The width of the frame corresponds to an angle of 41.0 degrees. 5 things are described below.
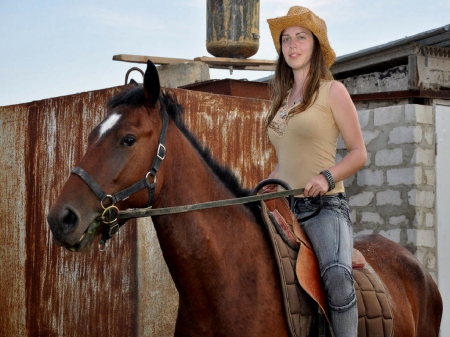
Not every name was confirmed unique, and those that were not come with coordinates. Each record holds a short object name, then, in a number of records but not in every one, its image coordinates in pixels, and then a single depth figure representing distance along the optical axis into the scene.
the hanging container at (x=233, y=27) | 8.17
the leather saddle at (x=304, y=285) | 2.93
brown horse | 2.61
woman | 3.01
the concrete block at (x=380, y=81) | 8.05
